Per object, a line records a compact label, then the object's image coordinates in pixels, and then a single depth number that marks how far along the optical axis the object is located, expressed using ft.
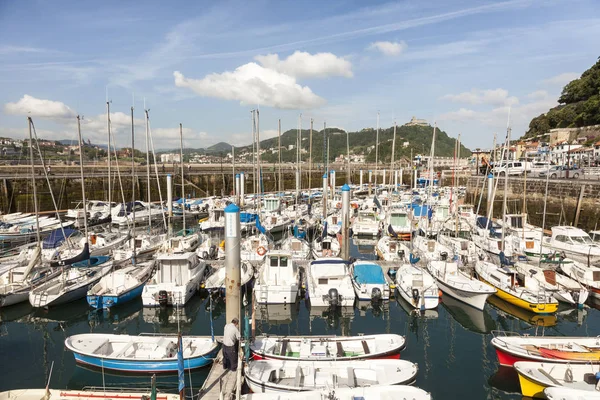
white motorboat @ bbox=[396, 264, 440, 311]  54.29
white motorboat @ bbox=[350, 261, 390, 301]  56.34
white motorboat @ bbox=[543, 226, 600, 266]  70.85
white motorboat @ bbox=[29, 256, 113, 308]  53.93
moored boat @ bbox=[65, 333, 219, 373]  36.19
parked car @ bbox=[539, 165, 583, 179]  133.28
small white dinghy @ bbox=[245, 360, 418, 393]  31.04
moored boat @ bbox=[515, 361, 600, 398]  32.32
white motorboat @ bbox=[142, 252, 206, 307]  54.60
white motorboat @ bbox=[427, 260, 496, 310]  54.03
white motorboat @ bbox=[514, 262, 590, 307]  54.60
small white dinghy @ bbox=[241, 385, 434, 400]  28.30
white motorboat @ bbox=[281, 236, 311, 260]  74.11
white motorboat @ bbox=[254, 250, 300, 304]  54.75
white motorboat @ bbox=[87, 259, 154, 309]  54.95
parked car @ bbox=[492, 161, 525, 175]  157.05
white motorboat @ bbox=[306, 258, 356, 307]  53.98
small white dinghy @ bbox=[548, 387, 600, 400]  28.12
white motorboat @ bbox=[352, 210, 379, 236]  113.60
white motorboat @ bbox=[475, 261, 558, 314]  52.54
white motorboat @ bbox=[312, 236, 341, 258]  75.82
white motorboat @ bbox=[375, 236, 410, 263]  75.79
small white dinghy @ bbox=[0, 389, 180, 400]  29.25
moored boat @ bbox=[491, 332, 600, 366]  35.29
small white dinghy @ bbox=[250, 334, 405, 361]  34.91
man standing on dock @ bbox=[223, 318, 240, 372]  32.40
